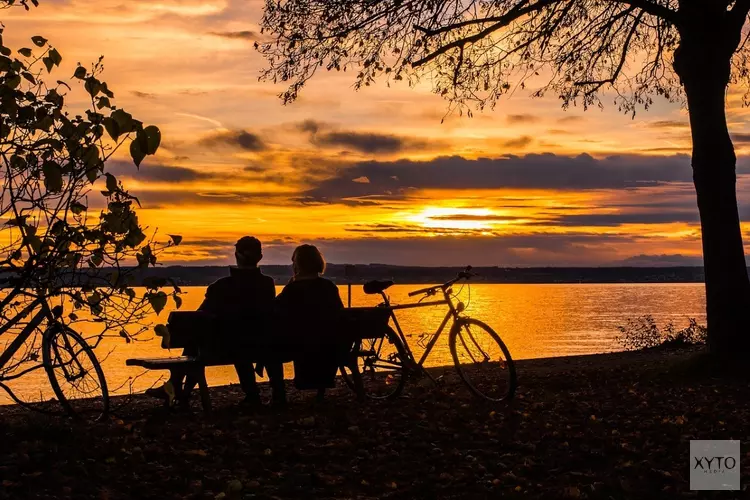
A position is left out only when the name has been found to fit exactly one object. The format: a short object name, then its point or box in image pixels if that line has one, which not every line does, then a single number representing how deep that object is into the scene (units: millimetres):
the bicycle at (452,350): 10289
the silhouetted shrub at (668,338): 19438
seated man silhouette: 9750
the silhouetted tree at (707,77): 12539
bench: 9445
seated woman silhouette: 10023
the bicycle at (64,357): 7738
